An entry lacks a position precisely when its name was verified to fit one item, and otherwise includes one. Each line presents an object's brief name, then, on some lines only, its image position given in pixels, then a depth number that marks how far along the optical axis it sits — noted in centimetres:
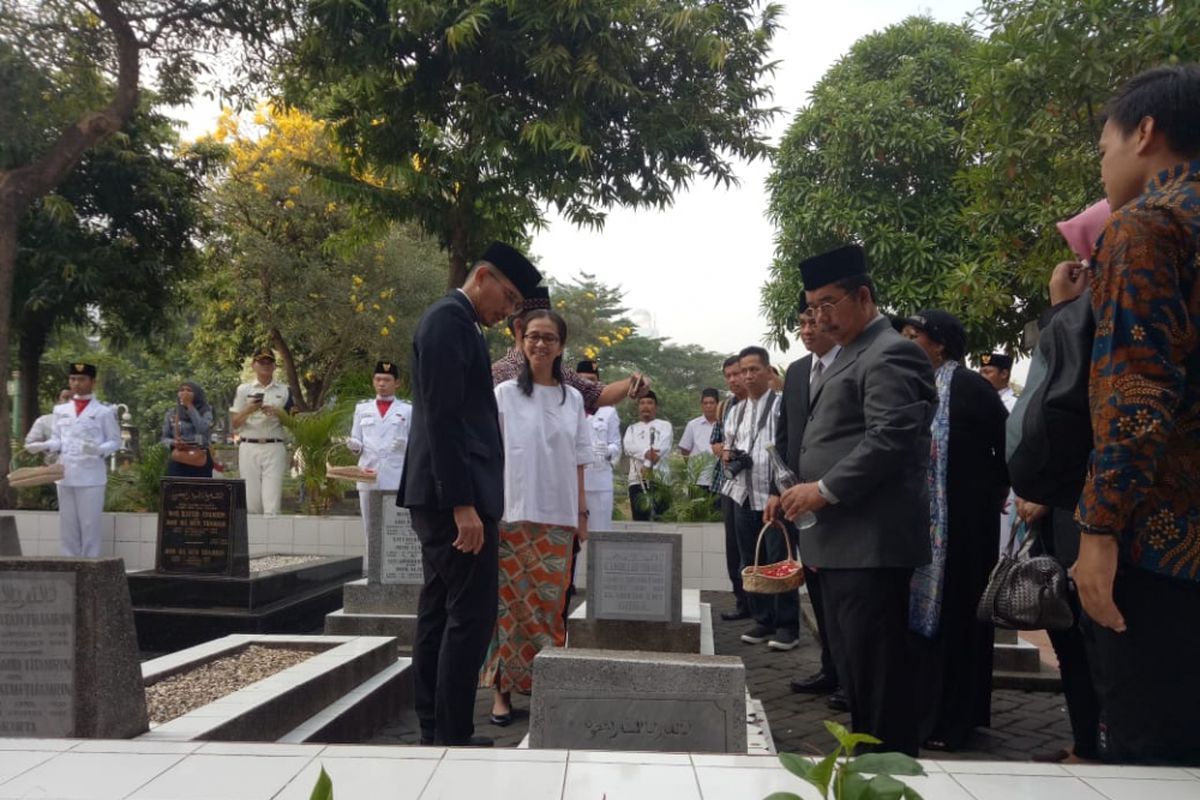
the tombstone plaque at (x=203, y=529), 766
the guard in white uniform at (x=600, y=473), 905
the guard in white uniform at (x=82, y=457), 1046
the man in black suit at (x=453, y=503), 365
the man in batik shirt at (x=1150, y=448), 201
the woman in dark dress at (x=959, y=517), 432
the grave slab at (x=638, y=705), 346
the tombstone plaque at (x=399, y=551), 662
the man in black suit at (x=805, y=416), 519
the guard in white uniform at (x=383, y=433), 991
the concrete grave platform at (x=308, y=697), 359
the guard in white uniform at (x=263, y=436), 1102
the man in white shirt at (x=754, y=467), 690
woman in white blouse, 502
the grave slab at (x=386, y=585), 644
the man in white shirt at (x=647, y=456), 1127
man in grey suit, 317
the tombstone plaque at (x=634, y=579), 595
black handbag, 289
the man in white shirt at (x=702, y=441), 1070
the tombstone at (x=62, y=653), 314
